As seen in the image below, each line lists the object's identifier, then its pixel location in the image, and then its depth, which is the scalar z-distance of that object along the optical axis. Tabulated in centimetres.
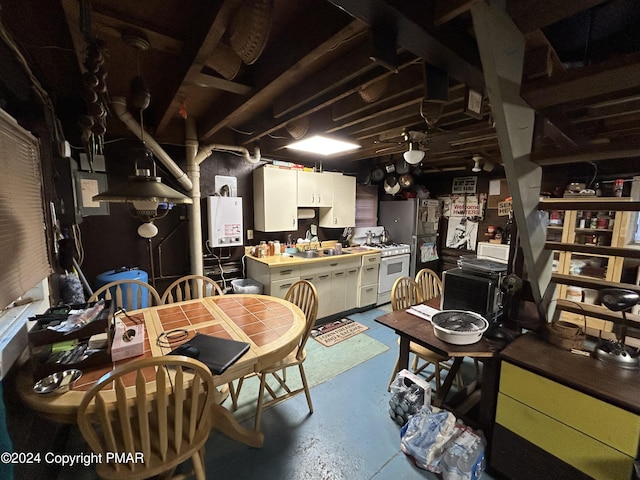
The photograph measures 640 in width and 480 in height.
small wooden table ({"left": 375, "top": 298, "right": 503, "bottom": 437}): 152
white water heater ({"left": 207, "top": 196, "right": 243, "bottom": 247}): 301
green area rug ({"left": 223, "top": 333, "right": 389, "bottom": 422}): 206
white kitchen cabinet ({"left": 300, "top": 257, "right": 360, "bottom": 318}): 330
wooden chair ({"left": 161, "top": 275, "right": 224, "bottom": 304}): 223
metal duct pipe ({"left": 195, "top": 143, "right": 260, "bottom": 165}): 282
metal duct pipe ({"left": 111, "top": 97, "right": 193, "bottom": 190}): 203
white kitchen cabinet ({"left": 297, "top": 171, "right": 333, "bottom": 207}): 360
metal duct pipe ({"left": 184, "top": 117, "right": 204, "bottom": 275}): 272
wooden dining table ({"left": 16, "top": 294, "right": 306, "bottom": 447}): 105
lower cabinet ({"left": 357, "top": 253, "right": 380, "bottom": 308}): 375
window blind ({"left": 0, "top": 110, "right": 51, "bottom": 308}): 117
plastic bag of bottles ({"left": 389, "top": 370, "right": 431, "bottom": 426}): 178
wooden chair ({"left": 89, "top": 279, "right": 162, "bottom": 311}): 212
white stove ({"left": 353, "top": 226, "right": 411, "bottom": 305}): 399
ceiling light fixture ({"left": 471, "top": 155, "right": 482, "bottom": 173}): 341
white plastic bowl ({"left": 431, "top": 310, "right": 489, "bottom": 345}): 156
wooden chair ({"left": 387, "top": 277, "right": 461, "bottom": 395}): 201
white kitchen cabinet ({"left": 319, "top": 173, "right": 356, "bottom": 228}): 395
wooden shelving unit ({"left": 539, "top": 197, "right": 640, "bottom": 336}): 302
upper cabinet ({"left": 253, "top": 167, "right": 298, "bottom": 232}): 332
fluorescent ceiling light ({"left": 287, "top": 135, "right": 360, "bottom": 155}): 262
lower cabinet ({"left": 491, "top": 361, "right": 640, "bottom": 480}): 112
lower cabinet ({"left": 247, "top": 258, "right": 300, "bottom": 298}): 300
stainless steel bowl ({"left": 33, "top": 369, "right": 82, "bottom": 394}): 106
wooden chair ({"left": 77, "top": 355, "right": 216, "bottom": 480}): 100
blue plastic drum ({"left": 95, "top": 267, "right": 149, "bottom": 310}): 231
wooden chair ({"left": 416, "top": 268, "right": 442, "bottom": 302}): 261
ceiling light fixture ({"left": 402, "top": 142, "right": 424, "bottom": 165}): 223
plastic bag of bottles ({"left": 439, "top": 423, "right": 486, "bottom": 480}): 140
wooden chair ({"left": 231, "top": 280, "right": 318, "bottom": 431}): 176
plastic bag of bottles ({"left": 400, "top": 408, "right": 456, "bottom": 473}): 151
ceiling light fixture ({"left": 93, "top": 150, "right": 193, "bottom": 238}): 115
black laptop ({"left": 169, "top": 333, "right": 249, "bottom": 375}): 127
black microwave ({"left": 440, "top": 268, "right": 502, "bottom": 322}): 182
